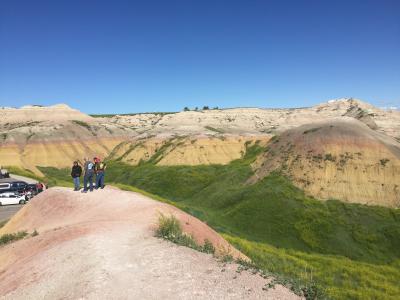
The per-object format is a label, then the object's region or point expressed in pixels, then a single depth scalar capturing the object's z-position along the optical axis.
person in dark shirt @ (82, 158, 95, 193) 24.10
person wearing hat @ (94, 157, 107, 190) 24.50
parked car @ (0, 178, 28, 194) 41.94
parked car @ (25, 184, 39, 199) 42.09
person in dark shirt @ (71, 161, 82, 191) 24.82
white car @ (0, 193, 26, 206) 40.28
